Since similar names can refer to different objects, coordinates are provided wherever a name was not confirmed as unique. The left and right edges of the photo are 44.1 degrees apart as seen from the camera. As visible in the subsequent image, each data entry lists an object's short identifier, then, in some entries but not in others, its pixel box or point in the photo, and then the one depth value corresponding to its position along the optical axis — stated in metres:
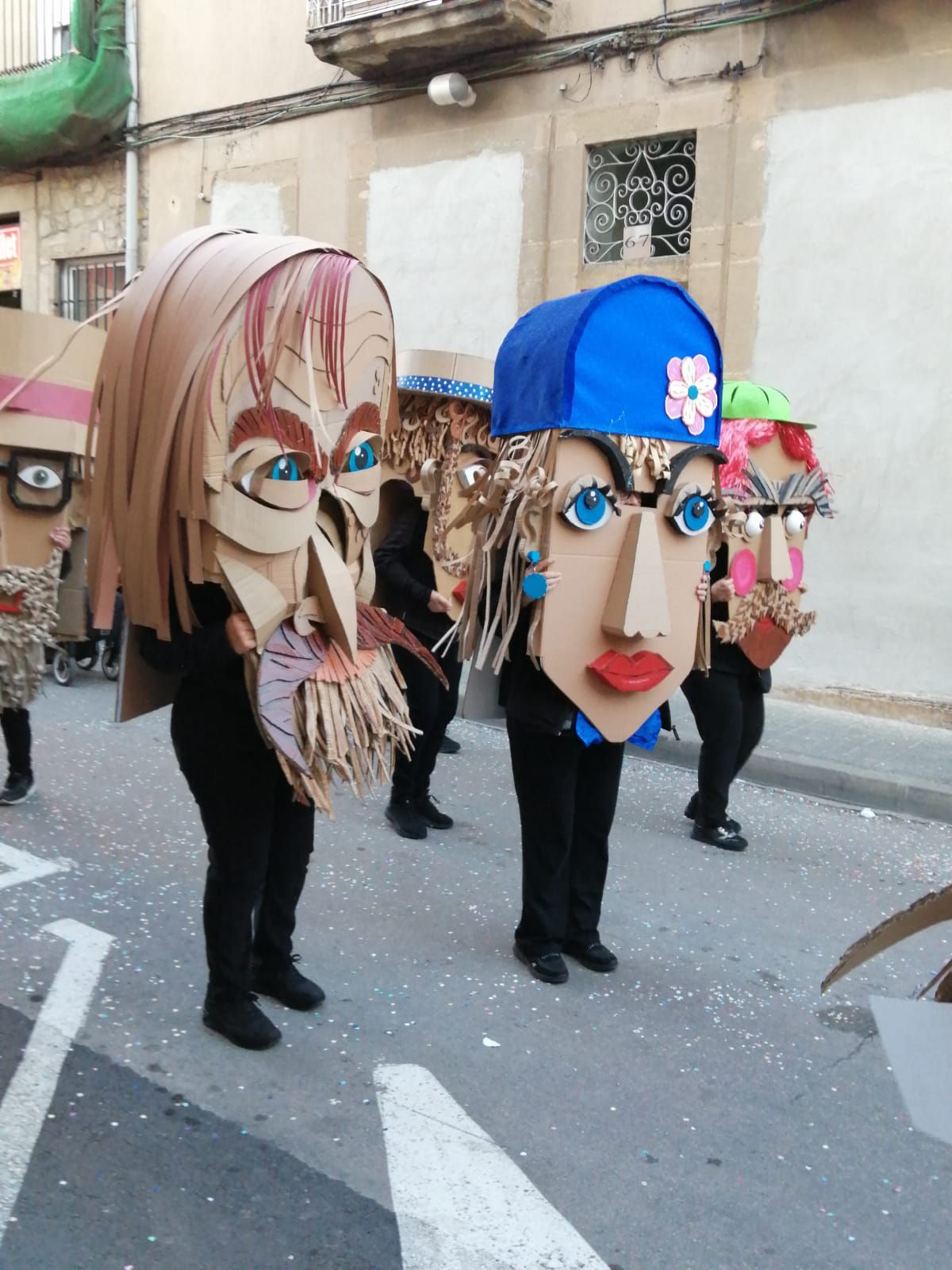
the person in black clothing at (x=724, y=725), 4.97
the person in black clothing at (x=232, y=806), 2.81
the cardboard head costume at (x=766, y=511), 4.73
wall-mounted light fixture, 9.72
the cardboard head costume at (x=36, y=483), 4.32
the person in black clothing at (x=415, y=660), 4.86
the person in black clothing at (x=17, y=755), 4.95
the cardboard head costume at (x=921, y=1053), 1.00
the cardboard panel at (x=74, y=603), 4.72
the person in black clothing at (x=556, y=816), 3.45
